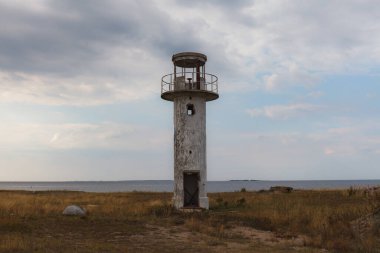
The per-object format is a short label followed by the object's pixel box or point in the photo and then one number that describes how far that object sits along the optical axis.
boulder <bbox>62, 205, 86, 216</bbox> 19.83
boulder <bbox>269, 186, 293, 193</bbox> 41.82
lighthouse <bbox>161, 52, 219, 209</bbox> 24.00
